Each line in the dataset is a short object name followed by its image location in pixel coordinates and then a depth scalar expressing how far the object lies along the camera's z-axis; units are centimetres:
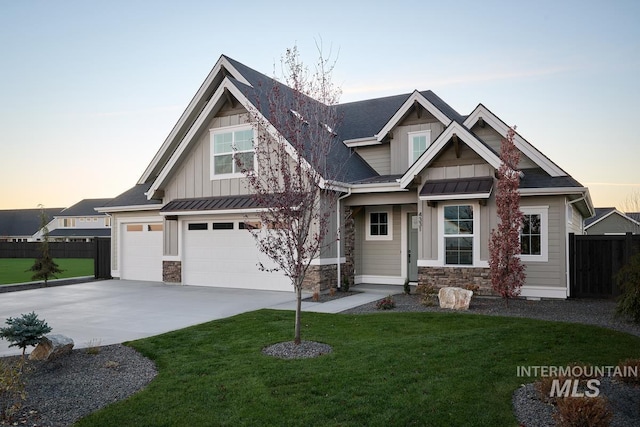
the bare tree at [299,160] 706
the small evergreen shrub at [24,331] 630
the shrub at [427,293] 1146
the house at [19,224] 5547
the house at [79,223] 4934
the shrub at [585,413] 379
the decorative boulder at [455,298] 1062
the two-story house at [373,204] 1248
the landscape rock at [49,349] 681
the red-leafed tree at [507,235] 1045
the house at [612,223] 3674
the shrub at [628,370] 537
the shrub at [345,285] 1412
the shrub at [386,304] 1088
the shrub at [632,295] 836
